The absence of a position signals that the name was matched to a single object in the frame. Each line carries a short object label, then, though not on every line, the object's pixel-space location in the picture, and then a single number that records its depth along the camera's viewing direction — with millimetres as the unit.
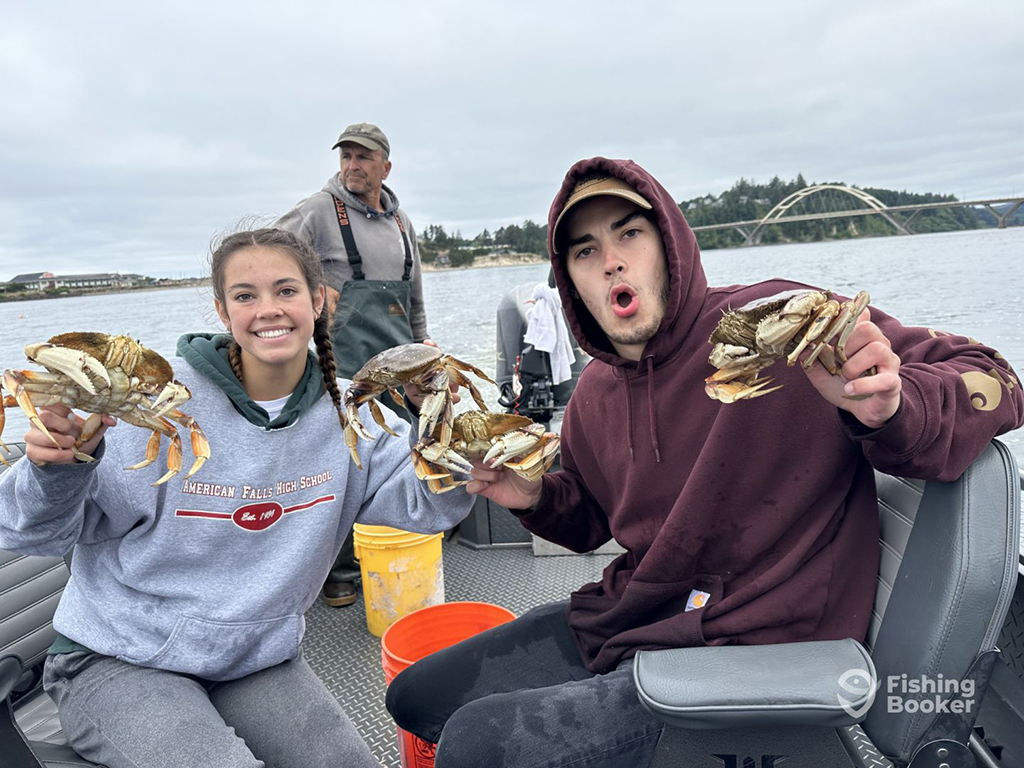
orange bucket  2621
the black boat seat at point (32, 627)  2137
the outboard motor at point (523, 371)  5516
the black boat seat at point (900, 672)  1413
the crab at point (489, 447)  1902
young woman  1830
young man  1602
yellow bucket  3371
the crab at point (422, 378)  1867
